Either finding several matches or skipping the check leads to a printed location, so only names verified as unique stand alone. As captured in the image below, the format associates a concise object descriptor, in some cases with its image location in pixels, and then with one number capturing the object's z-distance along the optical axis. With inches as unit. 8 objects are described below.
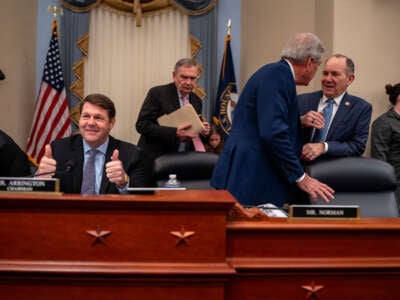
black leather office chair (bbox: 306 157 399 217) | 105.0
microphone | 78.9
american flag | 220.8
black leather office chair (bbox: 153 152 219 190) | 118.4
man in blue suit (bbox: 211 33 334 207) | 100.3
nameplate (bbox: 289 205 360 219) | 66.1
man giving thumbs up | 96.5
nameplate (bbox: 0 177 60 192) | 61.9
